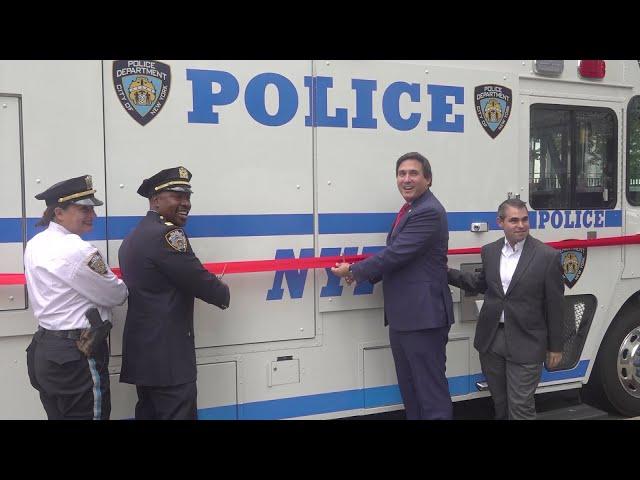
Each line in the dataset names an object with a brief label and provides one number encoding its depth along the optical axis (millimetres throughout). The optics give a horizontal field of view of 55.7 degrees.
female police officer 2535
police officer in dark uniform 2691
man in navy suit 3209
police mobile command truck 2863
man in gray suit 3117
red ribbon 2746
